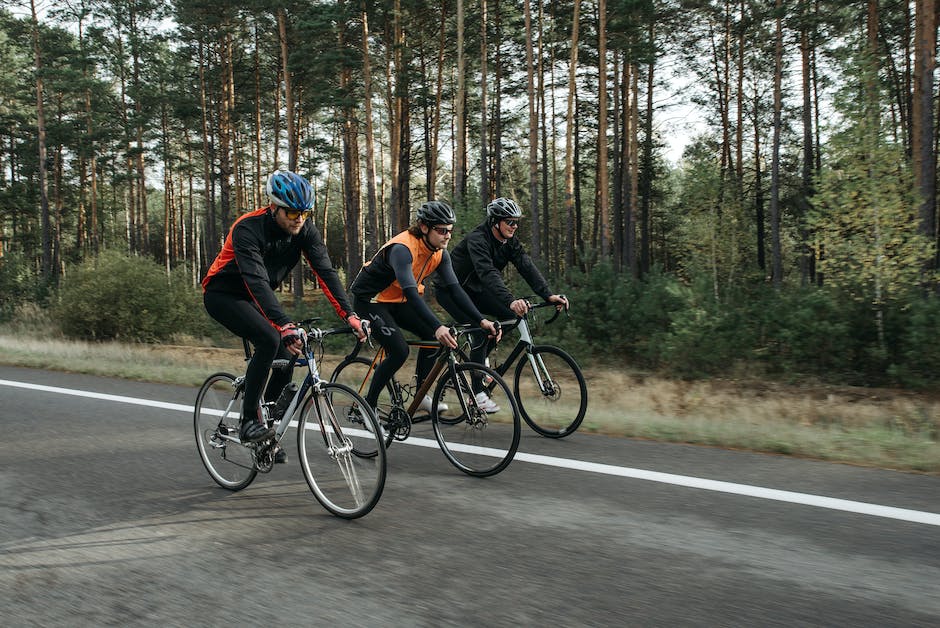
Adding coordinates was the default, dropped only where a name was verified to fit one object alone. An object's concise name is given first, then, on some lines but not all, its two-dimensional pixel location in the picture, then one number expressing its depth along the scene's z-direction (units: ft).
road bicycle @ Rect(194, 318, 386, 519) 14.16
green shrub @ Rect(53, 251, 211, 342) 72.02
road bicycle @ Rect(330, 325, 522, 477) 17.58
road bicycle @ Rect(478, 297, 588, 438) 21.67
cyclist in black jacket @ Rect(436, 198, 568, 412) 22.25
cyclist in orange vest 18.66
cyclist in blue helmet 14.87
